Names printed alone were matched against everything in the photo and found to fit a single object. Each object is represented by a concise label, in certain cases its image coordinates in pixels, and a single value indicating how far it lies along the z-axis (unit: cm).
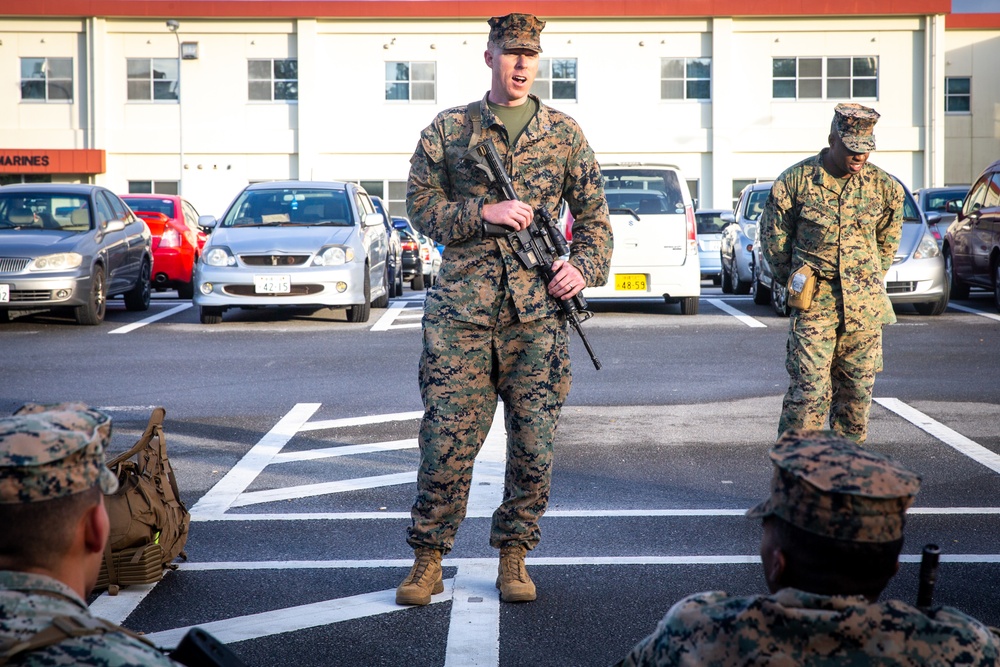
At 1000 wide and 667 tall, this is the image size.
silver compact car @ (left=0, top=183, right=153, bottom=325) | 1456
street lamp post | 4209
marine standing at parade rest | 620
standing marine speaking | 485
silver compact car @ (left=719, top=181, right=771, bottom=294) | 1975
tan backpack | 502
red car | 2012
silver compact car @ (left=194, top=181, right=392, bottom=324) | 1489
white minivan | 1614
